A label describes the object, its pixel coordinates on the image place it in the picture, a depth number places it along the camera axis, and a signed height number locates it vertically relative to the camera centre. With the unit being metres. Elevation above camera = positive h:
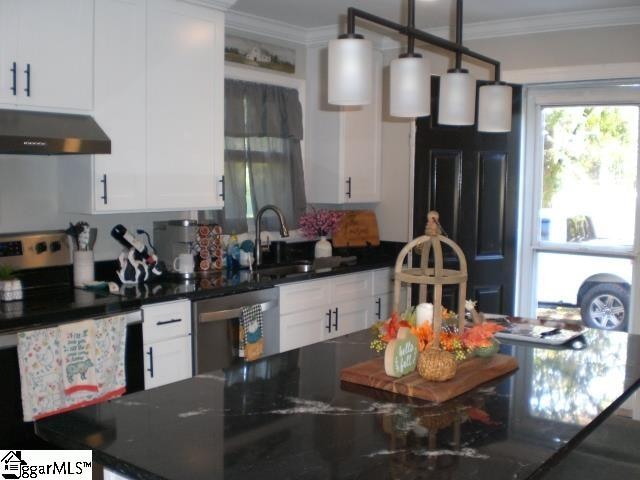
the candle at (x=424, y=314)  2.26 -0.35
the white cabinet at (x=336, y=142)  5.14 +0.46
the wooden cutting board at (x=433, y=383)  2.02 -0.52
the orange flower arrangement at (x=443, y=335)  2.20 -0.41
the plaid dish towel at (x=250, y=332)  3.89 -0.71
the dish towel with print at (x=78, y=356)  3.02 -0.66
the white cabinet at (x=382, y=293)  4.98 -0.63
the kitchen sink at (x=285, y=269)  4.54 -0.43
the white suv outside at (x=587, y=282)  4.88 -0.54
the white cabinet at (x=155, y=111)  3.53 +0.49
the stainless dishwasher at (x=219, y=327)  3.66 -0.66
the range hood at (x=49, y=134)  3.01 +0.31
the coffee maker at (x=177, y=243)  4.05 -0.24
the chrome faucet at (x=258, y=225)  4.50 -0.14
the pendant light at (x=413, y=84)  2.07 +0.41
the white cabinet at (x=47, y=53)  3.12 +0.68
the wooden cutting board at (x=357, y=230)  5.30 -0.19
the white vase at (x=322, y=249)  4.99 -0.32
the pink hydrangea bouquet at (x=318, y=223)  5.05 -0.13
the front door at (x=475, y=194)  4.80 +0.08
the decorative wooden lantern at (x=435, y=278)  2.08 -0.23
